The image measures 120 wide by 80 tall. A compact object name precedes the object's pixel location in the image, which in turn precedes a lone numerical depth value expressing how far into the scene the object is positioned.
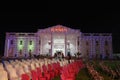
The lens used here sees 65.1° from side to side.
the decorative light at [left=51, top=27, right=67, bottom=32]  27.36
